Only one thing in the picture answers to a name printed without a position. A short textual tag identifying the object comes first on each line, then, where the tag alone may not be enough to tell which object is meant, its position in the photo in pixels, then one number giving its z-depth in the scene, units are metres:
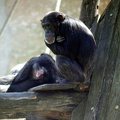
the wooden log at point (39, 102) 7.73
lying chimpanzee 8.73
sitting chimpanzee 7.99
